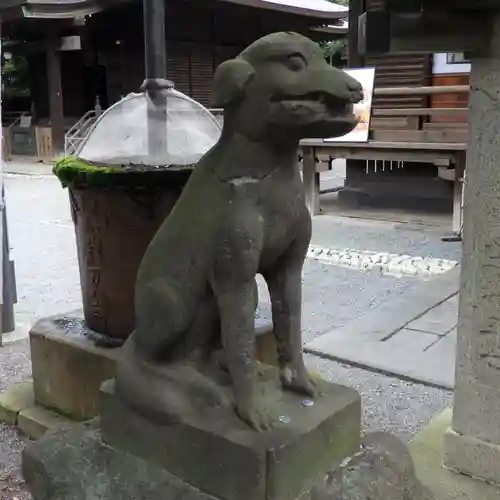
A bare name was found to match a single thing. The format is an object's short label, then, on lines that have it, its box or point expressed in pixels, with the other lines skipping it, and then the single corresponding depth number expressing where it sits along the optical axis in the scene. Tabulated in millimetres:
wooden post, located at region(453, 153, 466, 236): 7086
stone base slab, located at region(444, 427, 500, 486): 2340
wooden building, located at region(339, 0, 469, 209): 8078
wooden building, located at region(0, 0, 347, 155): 12312
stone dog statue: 1532
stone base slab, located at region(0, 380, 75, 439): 2859
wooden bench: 7113
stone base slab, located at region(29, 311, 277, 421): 2717
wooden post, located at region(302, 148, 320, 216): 8102
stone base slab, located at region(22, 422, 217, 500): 1789
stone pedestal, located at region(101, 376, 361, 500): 1635
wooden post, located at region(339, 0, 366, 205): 8758
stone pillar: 2180
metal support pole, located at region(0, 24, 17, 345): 4145
